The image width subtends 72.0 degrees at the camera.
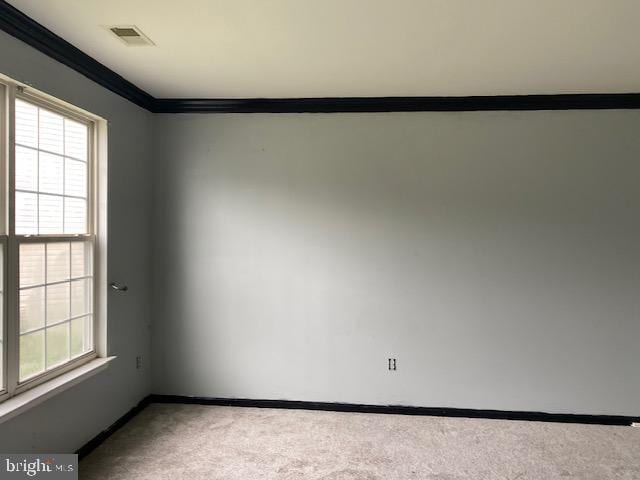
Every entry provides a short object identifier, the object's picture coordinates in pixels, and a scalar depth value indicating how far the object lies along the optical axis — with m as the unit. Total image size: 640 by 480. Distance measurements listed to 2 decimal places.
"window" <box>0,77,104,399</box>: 2.21
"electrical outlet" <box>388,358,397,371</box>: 3.49
